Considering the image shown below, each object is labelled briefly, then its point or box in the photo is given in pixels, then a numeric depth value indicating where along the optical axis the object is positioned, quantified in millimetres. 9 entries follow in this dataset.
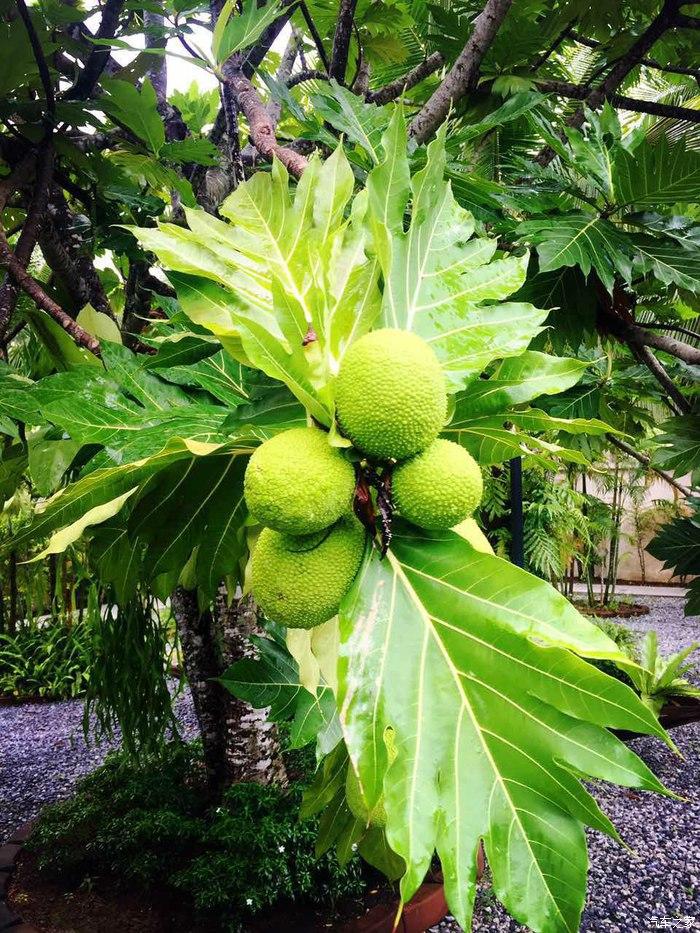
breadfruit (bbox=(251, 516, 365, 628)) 622
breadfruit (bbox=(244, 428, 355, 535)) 592
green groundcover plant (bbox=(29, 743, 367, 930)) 2375
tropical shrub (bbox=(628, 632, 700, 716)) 5555
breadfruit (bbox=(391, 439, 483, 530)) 632
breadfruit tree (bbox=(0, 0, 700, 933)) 592
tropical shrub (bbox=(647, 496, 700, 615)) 2586
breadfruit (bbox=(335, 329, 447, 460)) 604
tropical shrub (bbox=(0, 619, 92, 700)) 6953
